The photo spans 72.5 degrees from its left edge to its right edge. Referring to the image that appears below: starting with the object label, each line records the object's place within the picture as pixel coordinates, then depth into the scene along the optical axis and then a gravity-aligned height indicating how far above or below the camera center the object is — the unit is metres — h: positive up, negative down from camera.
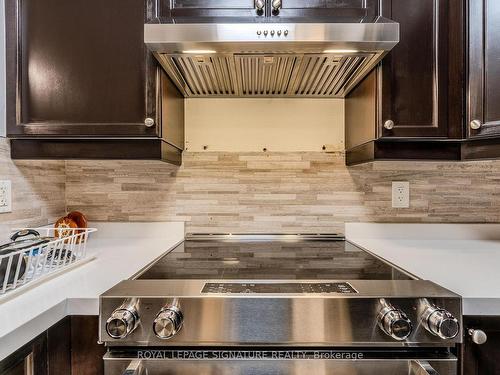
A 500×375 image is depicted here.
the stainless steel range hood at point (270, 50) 0.96 +0.40
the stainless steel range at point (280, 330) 0.76 -0.33
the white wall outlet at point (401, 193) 1.49 -0.04
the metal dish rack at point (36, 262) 0.77 -0.20
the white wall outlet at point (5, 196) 1.13 -0.03
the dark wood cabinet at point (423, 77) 1.12 +0.35
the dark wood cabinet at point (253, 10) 1.10 +0.57
